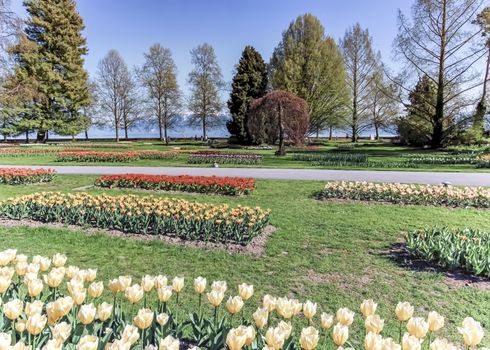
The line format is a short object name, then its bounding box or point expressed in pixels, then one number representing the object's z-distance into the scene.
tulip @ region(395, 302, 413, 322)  1.89
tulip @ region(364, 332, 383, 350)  1.55
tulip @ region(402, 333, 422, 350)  1.55
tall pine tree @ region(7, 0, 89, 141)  35.56
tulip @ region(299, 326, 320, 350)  1.61
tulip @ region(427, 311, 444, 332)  1.86
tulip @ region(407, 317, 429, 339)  1.69
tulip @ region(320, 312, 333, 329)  1.90
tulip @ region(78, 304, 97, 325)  1.81
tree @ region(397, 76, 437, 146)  30.55
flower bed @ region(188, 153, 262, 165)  18.33
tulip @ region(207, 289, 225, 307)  2.09
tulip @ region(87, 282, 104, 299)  2.16
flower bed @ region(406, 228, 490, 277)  4.53
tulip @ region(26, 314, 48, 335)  1.68
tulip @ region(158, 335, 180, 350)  1.52
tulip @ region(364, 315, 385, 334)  1.72
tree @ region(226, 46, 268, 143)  37.78
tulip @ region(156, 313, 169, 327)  1.99
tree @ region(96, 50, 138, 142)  46.06
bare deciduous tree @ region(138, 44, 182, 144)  42.94
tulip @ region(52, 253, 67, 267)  2.68
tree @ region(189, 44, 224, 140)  43.91
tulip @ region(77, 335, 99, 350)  1.46
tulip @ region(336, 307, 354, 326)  1.88
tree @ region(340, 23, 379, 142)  41.03
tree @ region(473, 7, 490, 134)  26.75
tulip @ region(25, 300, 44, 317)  1.92
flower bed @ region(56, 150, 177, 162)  19.55
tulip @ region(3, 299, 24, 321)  1.77
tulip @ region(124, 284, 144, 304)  2.15
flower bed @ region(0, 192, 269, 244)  5.93
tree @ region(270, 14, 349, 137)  37.89
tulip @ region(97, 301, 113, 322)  1.91
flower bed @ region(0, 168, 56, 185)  11.50
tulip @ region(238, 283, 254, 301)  2.17
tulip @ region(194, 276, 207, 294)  2.37
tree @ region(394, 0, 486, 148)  27.70
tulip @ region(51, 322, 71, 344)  1.60
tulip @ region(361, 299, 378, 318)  1.95
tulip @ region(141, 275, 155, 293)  2.36
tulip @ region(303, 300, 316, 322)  2.05
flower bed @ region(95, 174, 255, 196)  9.85
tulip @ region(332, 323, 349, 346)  1.64
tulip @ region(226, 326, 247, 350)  1.57
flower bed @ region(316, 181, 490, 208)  8.55
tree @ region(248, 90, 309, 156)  23.34
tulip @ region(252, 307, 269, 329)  1.95
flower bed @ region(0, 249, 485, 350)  1.59
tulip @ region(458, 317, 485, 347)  1.59
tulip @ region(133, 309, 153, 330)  1.83
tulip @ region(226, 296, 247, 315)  2.04
